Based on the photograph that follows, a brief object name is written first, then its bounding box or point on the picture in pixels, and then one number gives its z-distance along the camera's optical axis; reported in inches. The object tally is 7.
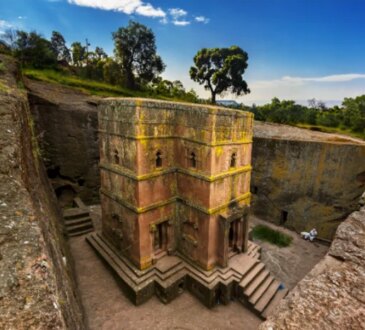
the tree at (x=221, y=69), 1232.8
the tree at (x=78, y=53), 1453.0
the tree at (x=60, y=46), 1558.8
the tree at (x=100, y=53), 1437.0
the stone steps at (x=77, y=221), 525.0
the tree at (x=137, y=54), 1068.2
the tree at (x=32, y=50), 1001.5
